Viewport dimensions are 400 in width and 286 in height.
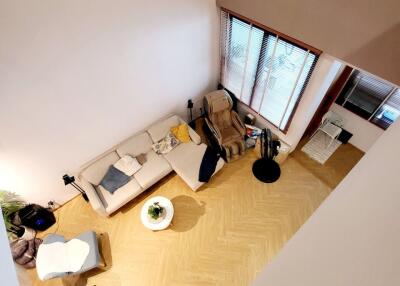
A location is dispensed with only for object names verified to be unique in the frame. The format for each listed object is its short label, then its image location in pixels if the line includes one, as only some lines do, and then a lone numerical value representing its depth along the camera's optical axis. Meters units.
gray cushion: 4.25
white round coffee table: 3.94
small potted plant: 3.92
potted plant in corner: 3.64
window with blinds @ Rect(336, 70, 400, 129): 4.11
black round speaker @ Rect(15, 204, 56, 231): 3.94
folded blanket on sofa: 4.41
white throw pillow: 4.36
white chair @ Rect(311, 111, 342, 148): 4.84
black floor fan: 4.45
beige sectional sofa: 4.18
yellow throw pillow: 4.80
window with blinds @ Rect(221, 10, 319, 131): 3.70
